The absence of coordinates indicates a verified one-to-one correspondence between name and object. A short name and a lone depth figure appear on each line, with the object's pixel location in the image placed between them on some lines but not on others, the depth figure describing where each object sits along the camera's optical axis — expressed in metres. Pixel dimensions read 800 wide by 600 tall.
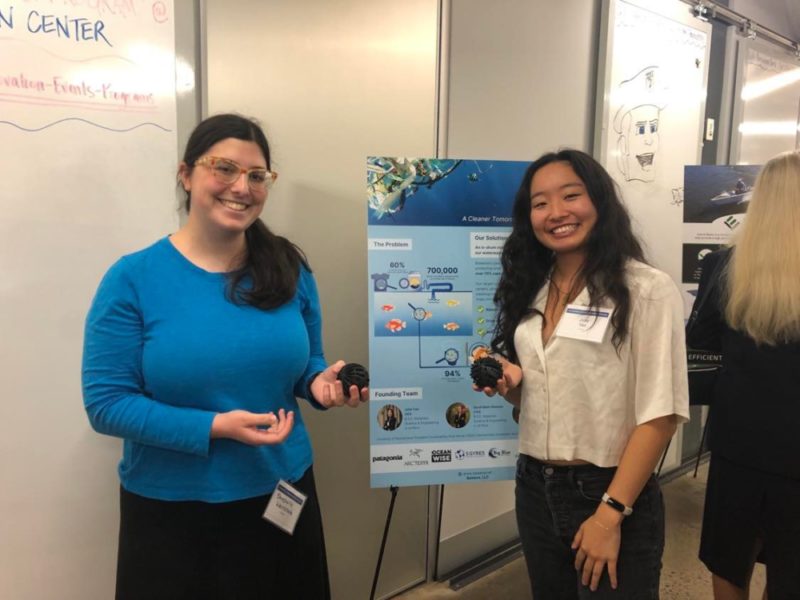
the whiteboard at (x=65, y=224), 1.35
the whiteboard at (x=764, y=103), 3.53
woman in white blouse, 1.16
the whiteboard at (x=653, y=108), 2.69
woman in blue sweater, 1.09
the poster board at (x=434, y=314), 1.74
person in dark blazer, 1.52
